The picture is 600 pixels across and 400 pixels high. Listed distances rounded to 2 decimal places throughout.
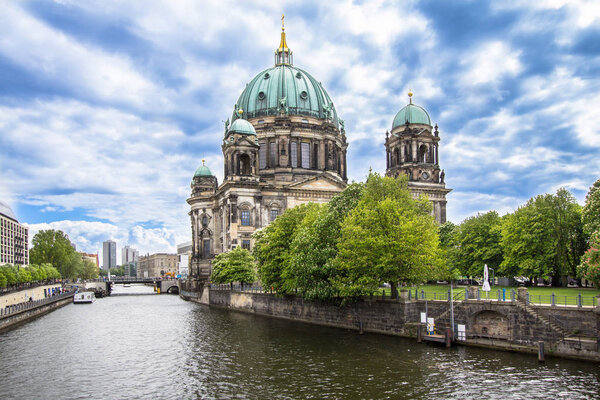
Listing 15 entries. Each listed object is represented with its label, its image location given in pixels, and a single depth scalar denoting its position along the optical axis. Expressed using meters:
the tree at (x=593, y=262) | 36.78
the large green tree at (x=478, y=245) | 64.62
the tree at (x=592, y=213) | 43.94
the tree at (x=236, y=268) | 79.12
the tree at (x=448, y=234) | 72.21
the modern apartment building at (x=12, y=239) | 135.38
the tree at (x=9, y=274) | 95.25
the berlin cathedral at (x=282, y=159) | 95.38
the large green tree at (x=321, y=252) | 49.69
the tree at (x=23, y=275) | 104.74
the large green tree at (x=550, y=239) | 54.22
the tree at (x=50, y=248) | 148.38
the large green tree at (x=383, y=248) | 44.75
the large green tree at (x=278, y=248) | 61.64
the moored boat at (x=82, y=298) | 101.56
